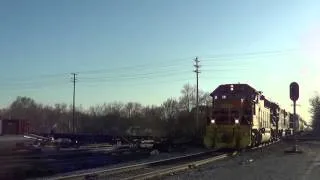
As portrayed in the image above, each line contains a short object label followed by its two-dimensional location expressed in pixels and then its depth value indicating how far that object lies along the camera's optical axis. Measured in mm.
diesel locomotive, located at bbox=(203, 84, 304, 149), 31391
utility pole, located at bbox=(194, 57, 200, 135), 77875
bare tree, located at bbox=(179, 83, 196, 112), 110750
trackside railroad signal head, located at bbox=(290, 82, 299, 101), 34125
